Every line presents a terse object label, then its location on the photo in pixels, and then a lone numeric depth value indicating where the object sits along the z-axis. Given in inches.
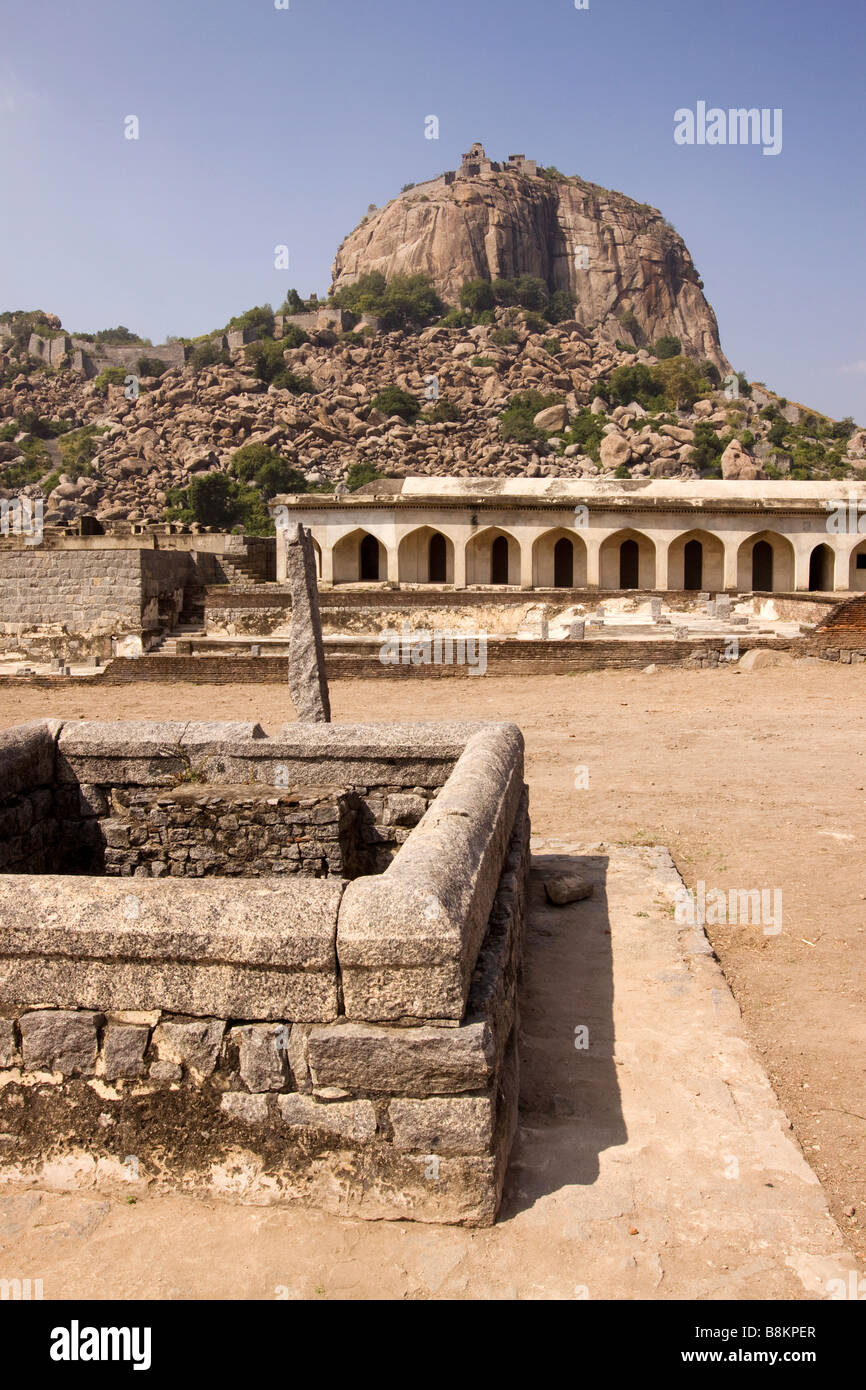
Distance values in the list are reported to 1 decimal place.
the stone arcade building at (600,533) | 1179.3
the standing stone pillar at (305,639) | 359.3
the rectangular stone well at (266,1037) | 114.0
